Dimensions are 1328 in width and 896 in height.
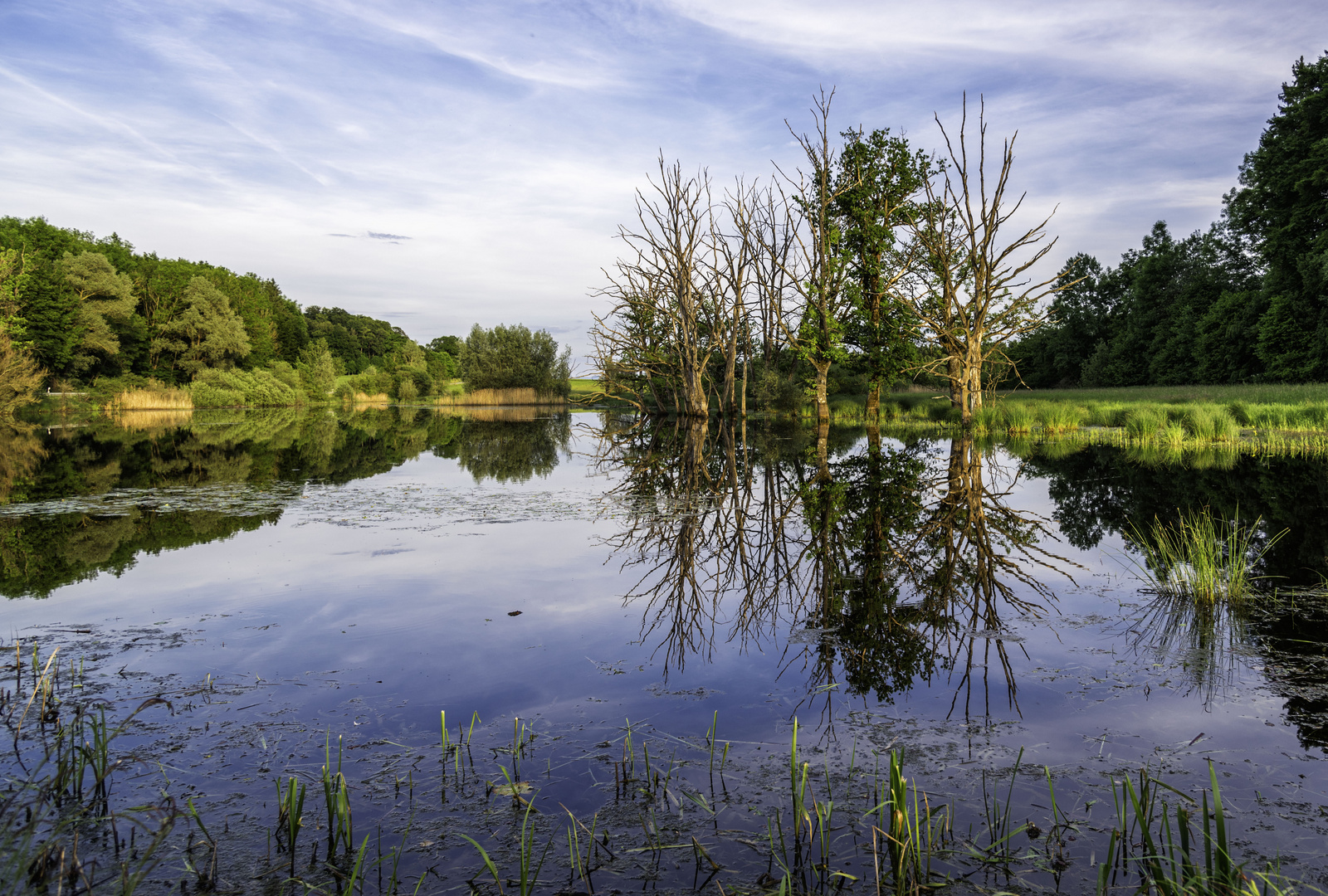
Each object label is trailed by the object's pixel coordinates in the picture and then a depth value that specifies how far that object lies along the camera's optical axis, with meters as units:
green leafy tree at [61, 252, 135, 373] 48.28
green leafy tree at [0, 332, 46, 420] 34.81
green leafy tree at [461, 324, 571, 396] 62.91
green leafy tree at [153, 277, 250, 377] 57.84
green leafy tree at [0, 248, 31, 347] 40.94
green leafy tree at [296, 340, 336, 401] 65.69
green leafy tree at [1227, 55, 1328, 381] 36.25
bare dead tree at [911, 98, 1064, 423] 23.61
